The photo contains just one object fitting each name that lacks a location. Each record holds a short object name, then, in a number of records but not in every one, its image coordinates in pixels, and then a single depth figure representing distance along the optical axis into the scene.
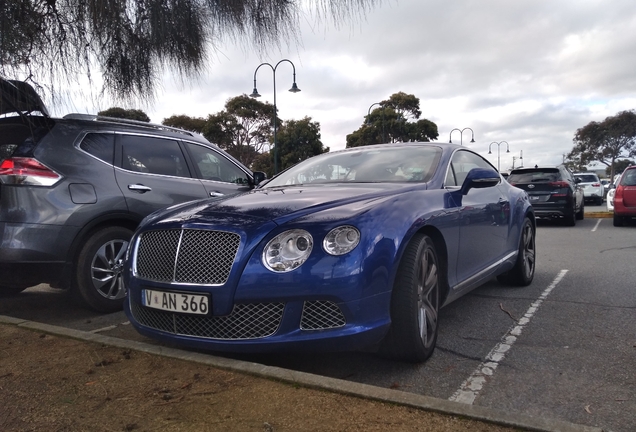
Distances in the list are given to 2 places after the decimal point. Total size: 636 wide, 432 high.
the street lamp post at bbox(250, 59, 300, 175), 24.57
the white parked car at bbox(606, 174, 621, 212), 14.20
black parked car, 13.24
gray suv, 4.12
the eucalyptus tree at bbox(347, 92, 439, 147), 47.06
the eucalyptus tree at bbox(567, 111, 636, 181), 60.48
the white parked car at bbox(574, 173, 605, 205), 24.92
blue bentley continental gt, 2.86
